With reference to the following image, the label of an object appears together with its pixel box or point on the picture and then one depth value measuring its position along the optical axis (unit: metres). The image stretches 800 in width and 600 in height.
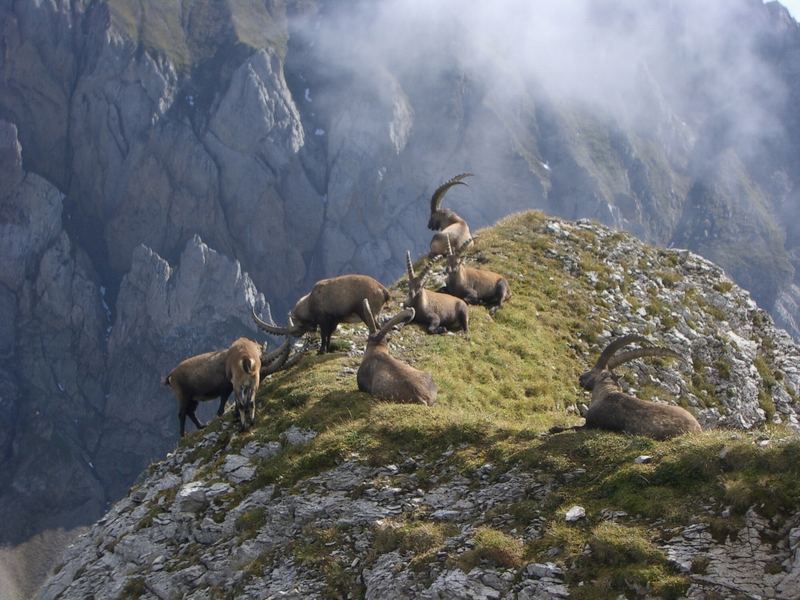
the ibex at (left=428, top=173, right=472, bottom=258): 29.33
